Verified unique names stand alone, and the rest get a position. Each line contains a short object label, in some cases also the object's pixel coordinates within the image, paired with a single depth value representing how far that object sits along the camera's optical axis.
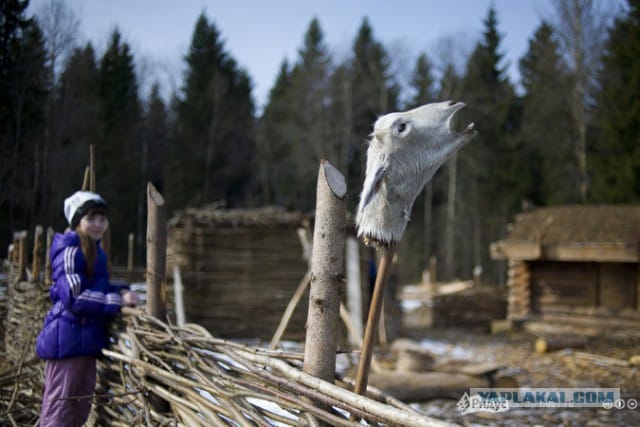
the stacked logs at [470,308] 13.03
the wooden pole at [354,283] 8.89
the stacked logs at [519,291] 11.70
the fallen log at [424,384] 5.69
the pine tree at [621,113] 16.95
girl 2.79
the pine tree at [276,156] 22.89
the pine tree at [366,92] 19.81
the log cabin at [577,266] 10.52
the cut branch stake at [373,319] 1.66
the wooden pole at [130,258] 5.10
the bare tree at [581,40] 16.31
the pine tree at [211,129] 9.42
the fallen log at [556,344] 8.73
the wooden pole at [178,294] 7.97
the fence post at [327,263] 1.78
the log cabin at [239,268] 9.47
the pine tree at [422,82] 20.48
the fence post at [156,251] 2.90
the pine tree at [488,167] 22.34
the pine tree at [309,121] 21.00
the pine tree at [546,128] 18.19
